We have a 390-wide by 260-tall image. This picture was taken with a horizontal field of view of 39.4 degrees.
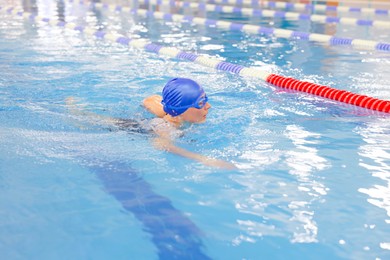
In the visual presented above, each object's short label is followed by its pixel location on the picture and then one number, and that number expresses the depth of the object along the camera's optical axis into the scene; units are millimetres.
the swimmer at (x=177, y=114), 3943
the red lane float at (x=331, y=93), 5137
